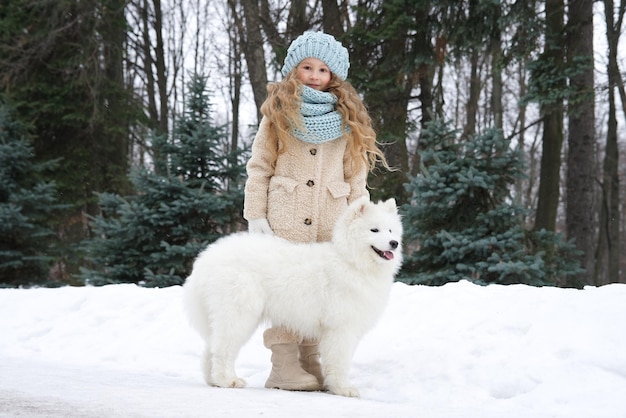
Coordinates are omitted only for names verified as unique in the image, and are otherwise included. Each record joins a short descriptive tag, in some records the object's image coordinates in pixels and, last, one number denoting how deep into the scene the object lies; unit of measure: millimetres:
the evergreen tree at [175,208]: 9430
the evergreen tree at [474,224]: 8289
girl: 4254
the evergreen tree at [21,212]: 11539
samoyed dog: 3725
